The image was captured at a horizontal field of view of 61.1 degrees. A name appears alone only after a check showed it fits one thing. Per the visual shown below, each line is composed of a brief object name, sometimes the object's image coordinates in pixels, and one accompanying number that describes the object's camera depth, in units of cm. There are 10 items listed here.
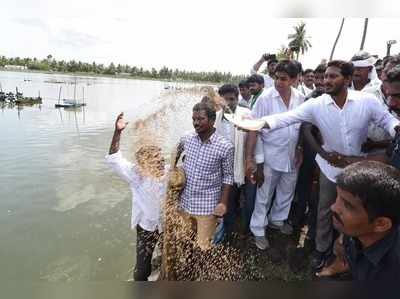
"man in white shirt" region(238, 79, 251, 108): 450
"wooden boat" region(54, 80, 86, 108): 4436
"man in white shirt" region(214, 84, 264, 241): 329
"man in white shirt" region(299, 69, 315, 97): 527
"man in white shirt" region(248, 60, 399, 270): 268
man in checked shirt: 289
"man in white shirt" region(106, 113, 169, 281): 283
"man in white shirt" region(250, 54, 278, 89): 473
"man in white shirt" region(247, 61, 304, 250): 324
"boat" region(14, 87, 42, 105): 4225
